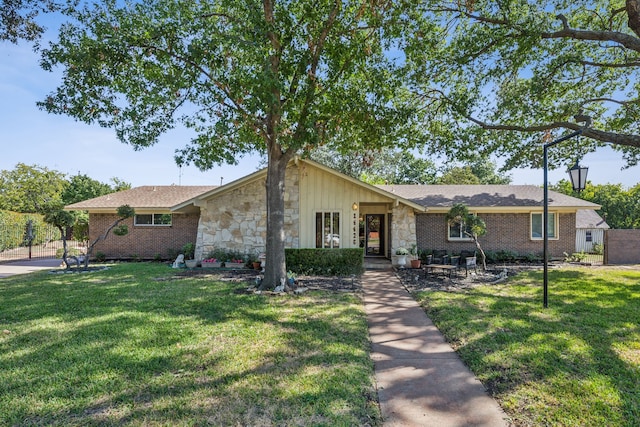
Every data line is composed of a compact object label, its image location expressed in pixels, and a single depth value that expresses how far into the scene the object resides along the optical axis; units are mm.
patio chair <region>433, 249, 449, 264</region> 15595
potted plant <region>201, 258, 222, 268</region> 13773
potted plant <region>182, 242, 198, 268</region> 13891
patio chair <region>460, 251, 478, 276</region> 12017
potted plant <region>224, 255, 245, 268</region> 13750
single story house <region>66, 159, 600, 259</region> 13617
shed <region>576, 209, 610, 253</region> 23339
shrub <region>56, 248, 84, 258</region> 13789
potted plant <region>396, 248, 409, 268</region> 13836
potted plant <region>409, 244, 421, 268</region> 14047
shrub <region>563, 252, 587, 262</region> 15805
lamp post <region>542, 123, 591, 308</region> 7195
